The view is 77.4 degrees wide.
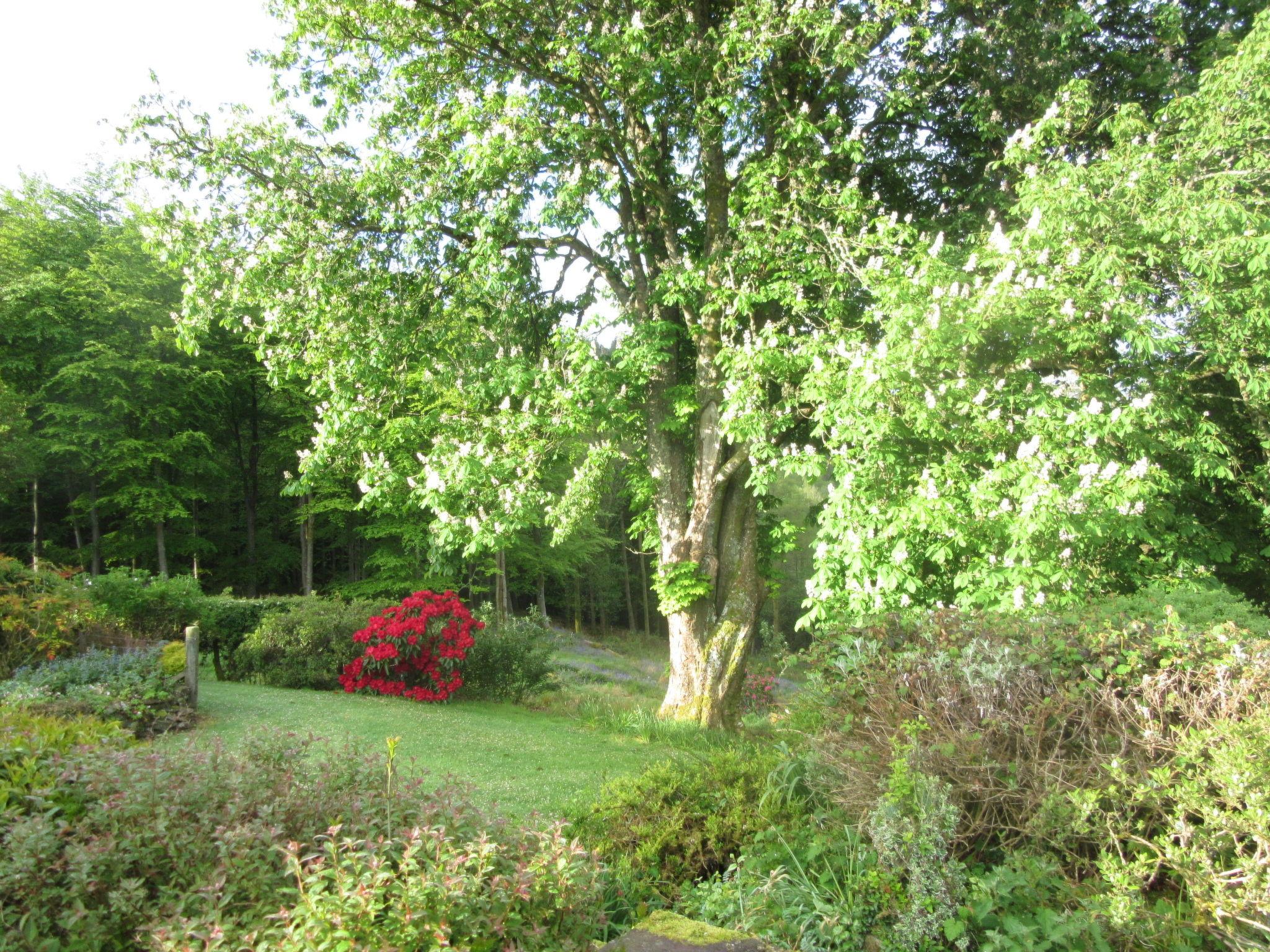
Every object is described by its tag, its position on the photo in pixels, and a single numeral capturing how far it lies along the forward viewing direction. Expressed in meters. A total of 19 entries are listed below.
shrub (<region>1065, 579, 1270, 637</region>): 4.53
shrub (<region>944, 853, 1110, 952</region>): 3.21
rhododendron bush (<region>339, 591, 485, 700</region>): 12.88
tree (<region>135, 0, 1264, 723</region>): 8.90
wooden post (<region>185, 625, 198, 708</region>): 9.56
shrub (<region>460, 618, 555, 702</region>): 13.66
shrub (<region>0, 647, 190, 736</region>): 7.87
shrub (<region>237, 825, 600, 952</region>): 2.61
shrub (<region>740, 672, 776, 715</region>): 13.22
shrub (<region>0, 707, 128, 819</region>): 3.32
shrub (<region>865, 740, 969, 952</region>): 3.34
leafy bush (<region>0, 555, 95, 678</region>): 9.45
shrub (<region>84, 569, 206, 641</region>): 12.60
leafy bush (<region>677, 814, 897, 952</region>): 3.45
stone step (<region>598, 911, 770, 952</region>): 3.06
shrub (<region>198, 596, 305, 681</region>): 13.98
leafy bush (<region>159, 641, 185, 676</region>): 9.53
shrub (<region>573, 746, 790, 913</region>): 4.23
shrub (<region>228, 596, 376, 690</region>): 13.31
